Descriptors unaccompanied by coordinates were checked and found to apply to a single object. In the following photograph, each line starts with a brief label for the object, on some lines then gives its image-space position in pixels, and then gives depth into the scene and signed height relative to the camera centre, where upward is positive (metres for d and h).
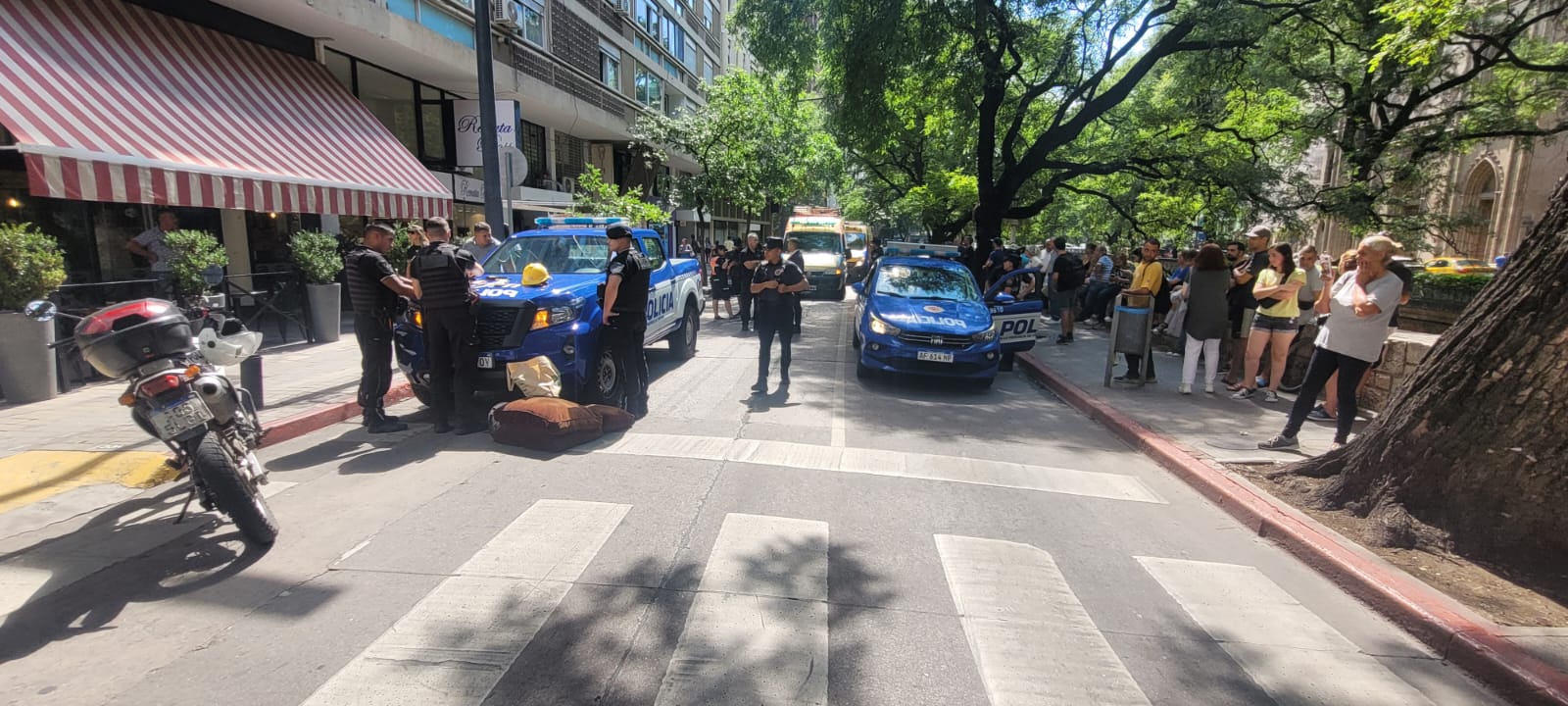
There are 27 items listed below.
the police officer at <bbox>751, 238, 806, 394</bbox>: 8.15 -0.60
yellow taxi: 22.16 -0.21
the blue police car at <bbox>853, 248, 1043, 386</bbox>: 8.76 -0.97
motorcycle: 3.83 -0.93
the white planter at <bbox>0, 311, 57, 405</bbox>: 6.74 -1.29
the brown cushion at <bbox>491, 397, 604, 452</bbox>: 5.92 -1.55
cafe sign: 16.48 +2.34
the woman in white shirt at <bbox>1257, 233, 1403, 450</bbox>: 5.61 -0.57
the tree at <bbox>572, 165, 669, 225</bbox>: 17.06 +0.80
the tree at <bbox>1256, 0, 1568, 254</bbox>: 13.70 +3.42
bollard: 6.29 -1.32
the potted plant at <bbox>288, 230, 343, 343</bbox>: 10.55 -0.69
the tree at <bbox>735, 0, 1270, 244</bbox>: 13.79 +3.92
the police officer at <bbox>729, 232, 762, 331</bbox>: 13.45 -0.55
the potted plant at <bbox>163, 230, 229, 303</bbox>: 8.77 -0.45
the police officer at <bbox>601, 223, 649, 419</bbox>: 6.70 -0.71
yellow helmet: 6.79 -0.38
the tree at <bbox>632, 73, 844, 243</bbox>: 24.72 +3.51
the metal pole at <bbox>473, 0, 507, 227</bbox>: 9.27 +1.55
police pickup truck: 6.62 -0.86
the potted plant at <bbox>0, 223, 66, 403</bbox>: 6.75 -0.96
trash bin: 8.93 -0.98
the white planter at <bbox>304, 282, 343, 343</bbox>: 10.68 -1.19
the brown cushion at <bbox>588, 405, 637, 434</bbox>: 6.52 -1.65
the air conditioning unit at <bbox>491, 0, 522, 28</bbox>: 16.61 +5.15
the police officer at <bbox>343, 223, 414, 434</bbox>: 6.12 -0.66
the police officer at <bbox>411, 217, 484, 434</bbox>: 6.12 -0.76
